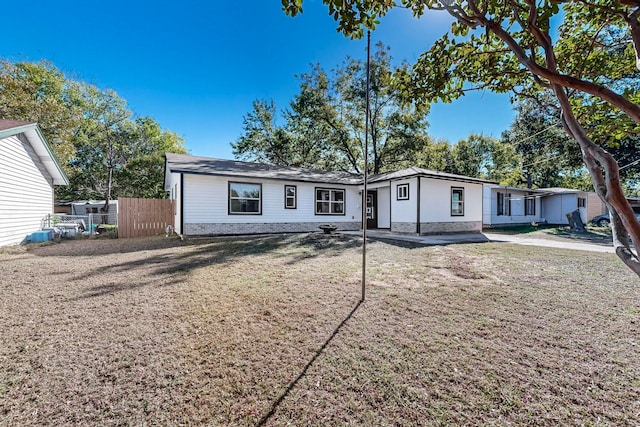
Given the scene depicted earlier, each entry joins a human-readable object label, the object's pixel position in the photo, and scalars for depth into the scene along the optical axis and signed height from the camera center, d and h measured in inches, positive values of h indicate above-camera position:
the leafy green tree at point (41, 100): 613.3 +269.2
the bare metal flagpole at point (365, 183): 148.4 +19.1
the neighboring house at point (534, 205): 768.9 +28.0
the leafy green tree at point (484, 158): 1107.9 +238.3
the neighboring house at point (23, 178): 343.0 +52.4
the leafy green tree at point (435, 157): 938.7 +221.8
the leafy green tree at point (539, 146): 855.7 +253.8
